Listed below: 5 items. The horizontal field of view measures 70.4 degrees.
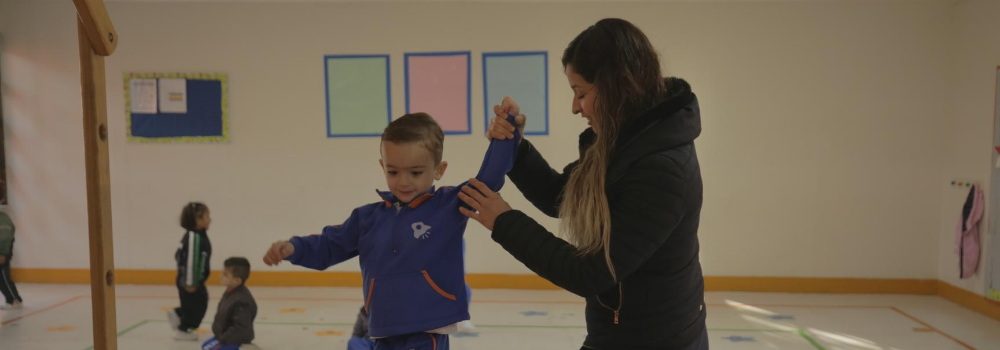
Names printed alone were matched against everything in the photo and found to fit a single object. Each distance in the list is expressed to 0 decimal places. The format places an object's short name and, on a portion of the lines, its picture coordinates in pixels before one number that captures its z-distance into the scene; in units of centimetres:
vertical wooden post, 171
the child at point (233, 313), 385
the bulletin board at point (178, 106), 570
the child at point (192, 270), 420
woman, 150
